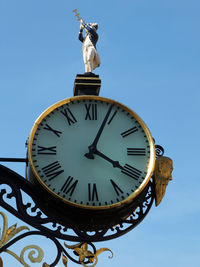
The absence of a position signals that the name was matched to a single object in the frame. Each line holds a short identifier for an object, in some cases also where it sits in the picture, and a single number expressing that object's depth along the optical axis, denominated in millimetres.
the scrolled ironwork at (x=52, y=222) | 9832
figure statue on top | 11339
